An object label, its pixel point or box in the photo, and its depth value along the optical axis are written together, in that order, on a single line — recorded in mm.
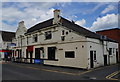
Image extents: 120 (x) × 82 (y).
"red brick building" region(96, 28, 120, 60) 20346
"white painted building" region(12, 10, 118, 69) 11617
